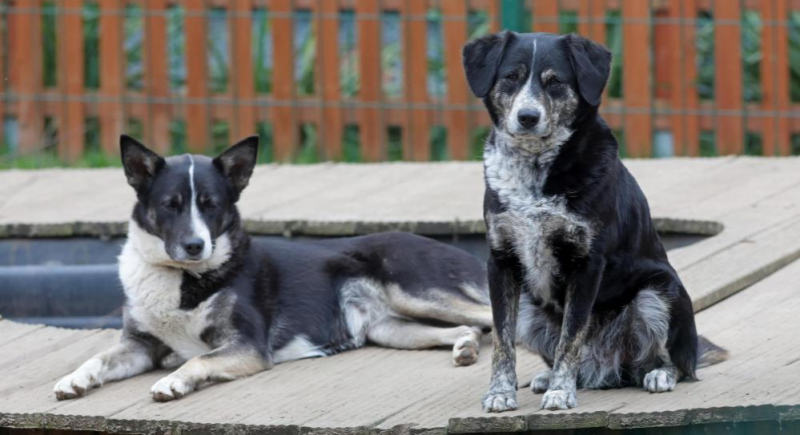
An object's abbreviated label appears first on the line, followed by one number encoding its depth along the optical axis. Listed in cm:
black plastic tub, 1230
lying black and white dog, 1004
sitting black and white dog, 811
